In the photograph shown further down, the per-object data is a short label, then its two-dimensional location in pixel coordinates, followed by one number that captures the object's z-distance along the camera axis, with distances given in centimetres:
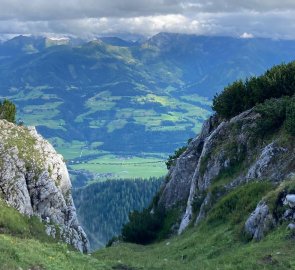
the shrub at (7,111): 7850
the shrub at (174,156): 8754
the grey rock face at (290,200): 2981
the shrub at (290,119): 4534
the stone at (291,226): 2826
